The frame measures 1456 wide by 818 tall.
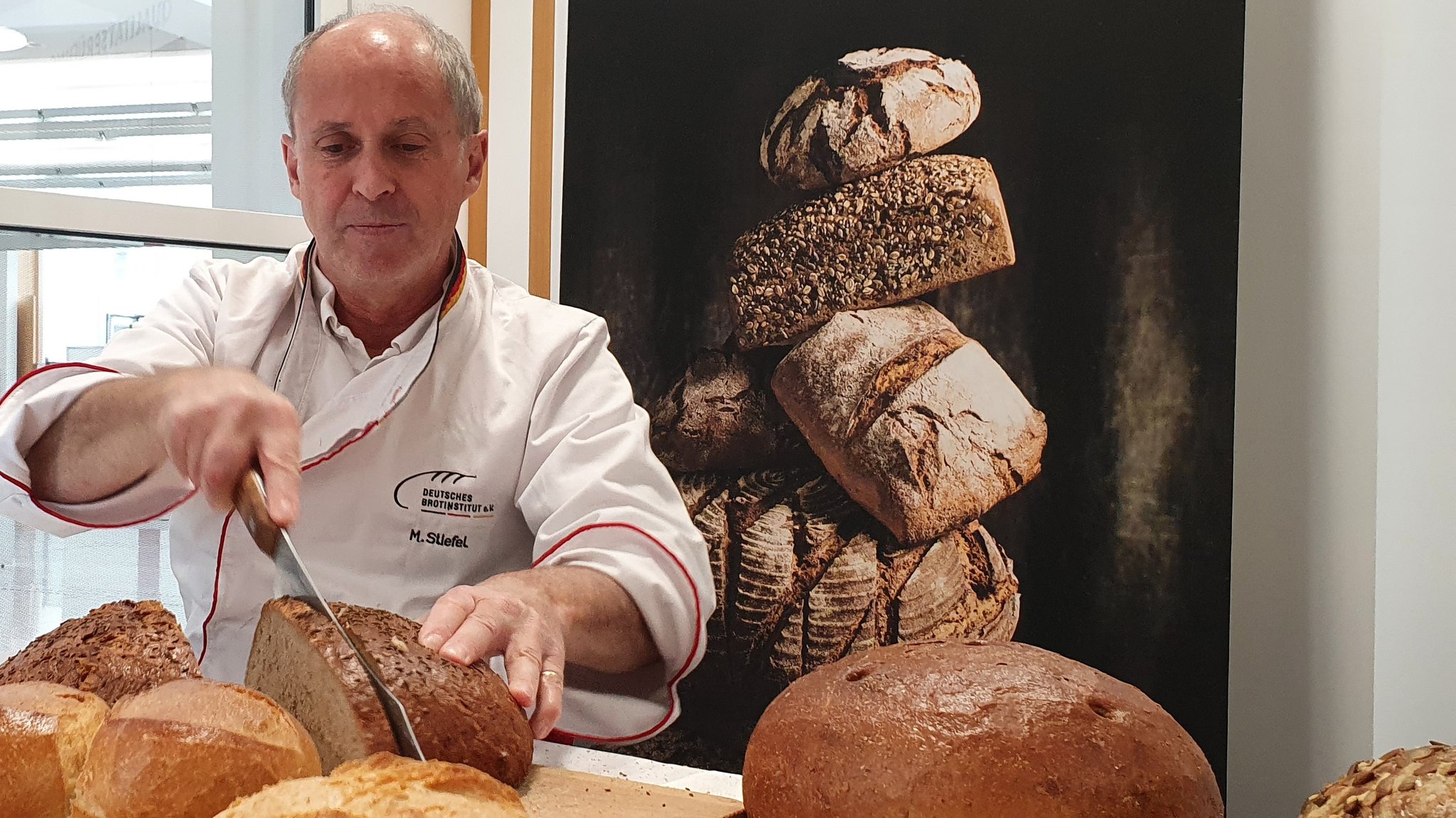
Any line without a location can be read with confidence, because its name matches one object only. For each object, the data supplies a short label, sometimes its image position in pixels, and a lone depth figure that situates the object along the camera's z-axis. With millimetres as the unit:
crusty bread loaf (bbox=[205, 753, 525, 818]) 554
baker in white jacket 1230
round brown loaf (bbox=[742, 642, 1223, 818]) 692
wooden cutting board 860
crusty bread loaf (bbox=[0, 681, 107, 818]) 646
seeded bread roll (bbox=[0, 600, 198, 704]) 871
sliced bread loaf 777
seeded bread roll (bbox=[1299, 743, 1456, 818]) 528
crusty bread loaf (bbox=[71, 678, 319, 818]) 608
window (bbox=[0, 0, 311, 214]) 1566
